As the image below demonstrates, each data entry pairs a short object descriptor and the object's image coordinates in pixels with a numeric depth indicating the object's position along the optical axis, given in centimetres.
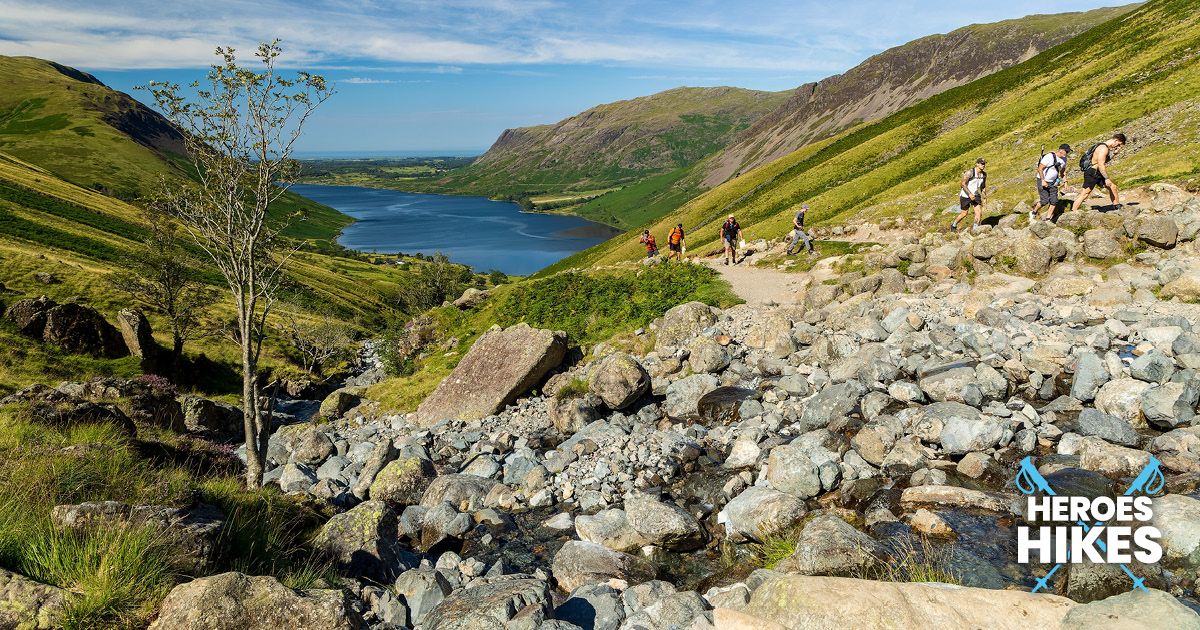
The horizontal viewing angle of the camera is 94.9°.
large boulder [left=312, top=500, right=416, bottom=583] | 1290
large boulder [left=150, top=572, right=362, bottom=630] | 724
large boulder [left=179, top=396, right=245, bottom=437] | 3030
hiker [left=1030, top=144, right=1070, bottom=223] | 2608
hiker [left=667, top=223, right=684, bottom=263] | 4203
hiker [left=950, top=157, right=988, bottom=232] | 3060
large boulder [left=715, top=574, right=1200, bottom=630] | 686
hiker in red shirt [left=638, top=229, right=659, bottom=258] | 4662
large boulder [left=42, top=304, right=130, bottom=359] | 4684
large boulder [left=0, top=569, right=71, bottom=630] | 662
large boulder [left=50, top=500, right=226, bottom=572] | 830
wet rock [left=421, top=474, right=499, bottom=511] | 1897
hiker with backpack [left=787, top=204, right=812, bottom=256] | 3891
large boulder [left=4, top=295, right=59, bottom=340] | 4619
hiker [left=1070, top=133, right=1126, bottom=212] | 2478
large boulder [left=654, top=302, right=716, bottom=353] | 2909
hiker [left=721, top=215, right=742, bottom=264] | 4131
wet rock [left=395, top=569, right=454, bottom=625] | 1200
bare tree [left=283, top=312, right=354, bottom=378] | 7050
